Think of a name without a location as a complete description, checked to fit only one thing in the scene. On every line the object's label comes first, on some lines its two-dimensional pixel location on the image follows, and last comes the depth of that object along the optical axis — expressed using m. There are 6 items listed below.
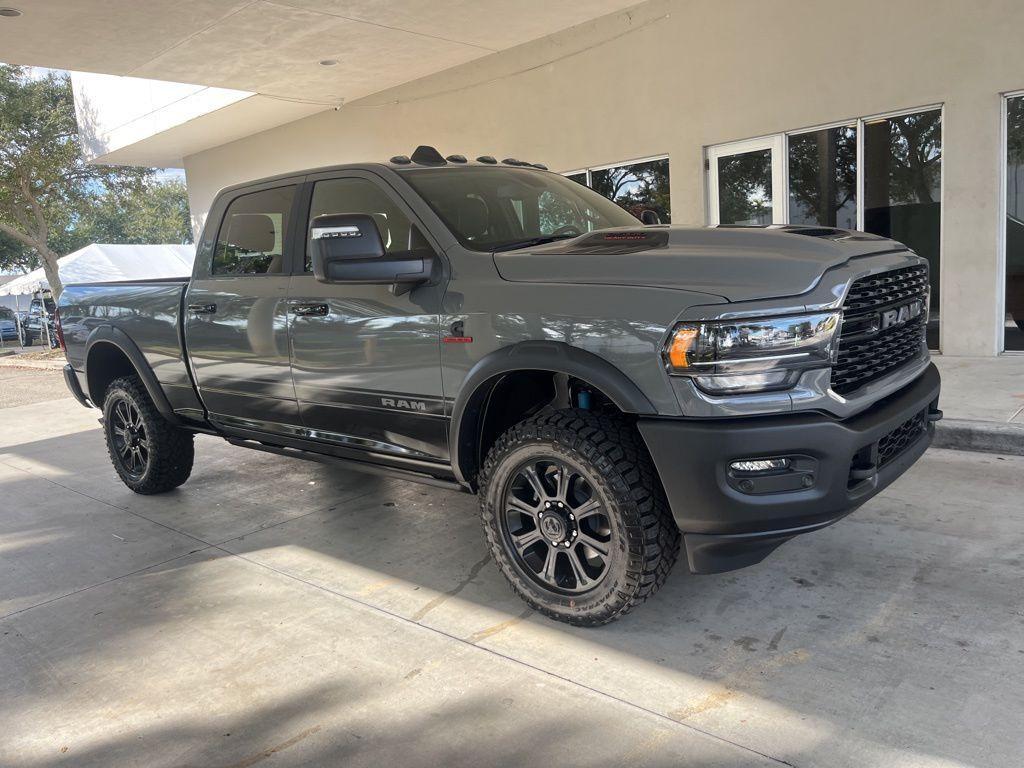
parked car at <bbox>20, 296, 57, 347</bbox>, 24.03
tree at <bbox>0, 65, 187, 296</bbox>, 22.67
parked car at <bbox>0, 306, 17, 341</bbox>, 28.50
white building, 8.11
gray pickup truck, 2.71
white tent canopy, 25.69
